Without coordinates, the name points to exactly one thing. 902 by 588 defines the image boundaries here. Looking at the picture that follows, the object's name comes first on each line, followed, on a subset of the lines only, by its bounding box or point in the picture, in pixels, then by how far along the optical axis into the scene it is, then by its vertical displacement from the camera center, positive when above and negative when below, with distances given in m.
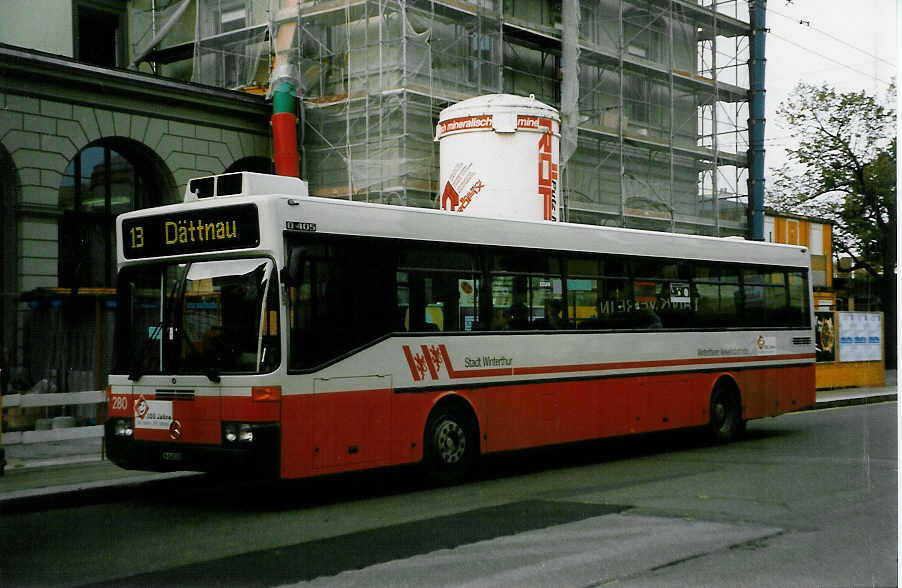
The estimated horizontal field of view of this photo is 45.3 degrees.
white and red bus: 10.05 +0.10
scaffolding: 21.77 +5.96
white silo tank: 20.67 +3.58
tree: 23.58 +4.08
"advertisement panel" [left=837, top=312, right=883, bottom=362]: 28.77 +0.11
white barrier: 13.01 -0.68
